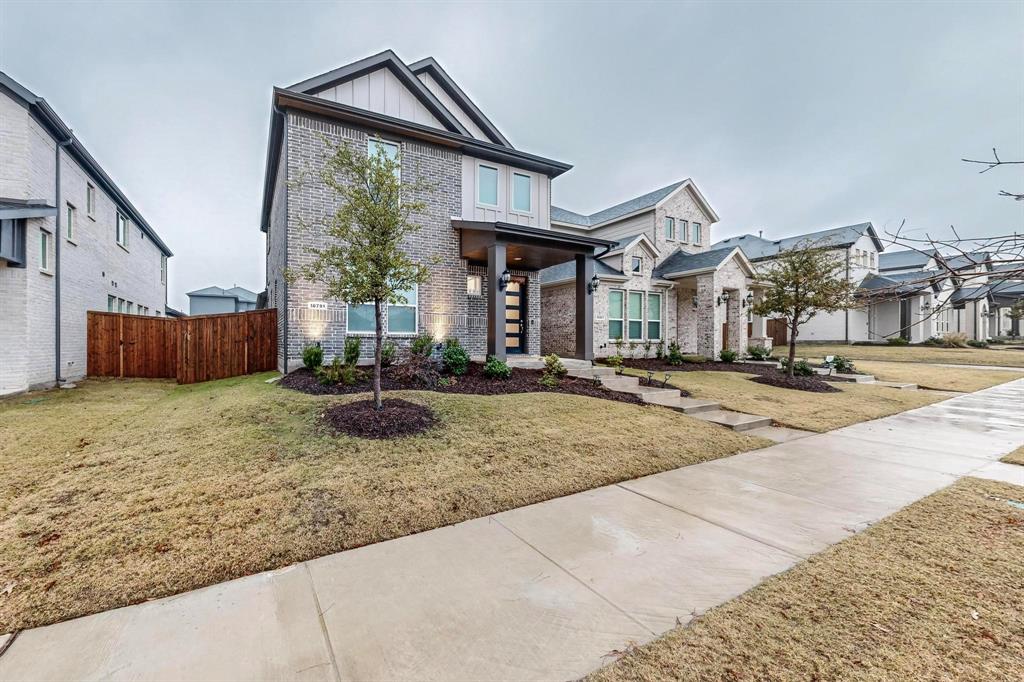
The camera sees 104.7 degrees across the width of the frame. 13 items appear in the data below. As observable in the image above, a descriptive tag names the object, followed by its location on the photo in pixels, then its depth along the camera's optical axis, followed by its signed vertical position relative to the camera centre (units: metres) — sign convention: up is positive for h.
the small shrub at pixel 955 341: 25.59 -0.19
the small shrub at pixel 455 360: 9.41 -0.53
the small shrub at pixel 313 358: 8.74 -0.44
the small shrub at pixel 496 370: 9.21 -0.75
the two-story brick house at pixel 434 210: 9.23 +3.52
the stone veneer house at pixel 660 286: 16.48 +2.32
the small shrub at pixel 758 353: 17.08 -0.67
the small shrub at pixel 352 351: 8.91 -0.30
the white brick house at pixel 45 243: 8.50 +2.36
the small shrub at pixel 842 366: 14.44 -1.03
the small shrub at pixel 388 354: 8.93 -0.36
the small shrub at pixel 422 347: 9.26 -0.21
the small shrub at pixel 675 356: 15.56 -0.71
